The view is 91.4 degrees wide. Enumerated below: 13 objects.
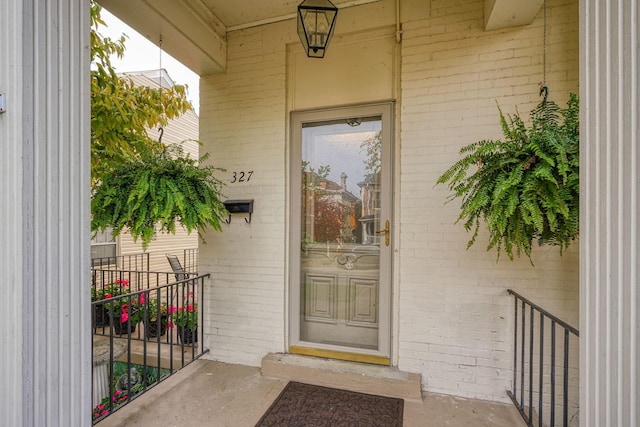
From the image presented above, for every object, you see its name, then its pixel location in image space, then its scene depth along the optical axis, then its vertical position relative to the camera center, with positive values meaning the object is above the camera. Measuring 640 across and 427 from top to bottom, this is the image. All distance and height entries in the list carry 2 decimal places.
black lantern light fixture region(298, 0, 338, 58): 1.97 +1.24
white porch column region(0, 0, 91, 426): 1.08 +0.00
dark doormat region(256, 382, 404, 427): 2.06 -1.37
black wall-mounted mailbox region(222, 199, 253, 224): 2.91 +0.08
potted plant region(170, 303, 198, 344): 3.26 -1.16
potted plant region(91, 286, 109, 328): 4.08 -1.27
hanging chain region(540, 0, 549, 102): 2.23 +1.16
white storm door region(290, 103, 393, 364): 2.68 -0.16
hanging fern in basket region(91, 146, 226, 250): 1.96 +0.11
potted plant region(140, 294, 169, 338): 3.66 -1.27
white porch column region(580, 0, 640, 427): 0.77 +0.00
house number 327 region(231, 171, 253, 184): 2.97 +0.37
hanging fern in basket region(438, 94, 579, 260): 1.41 +0.16
